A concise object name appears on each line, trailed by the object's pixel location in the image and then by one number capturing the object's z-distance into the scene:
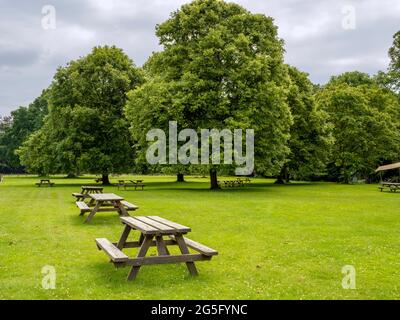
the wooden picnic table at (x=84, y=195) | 19.88
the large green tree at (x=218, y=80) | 31.83
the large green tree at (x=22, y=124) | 85.75
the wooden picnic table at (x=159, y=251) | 7.67
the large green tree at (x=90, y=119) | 40.06
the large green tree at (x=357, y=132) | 51.75
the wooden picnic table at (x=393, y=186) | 33.94
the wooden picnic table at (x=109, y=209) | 15.25
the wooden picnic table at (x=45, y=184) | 41.97
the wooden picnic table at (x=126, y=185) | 35.29
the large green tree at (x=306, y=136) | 45.09
